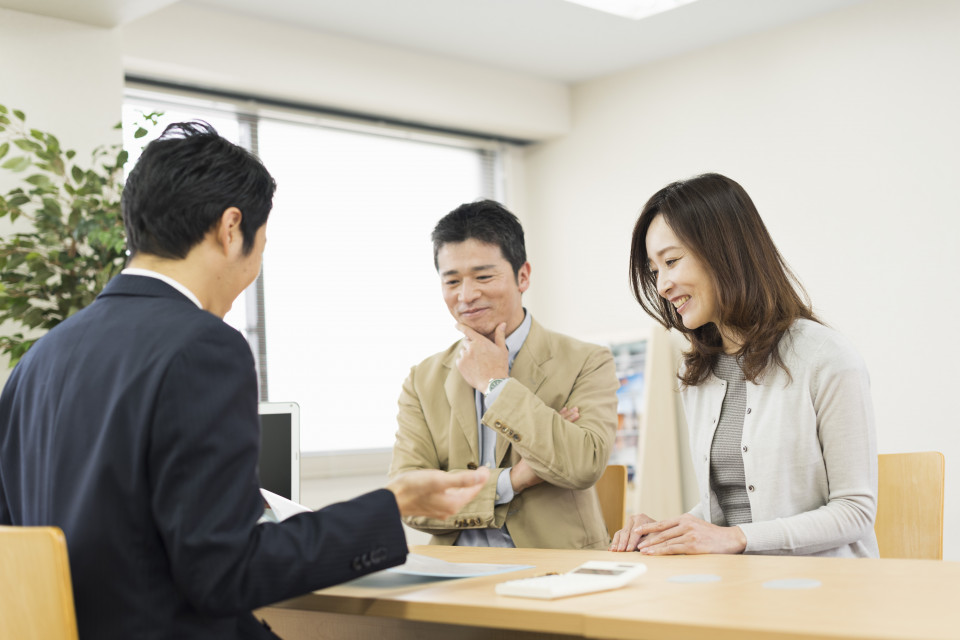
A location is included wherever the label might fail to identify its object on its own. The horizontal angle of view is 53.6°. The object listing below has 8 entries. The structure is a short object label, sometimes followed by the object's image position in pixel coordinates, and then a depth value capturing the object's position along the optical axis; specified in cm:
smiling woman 192
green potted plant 318
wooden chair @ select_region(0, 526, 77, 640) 119
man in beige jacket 229
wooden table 105
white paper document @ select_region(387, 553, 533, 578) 155
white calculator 128
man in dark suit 124
